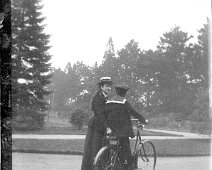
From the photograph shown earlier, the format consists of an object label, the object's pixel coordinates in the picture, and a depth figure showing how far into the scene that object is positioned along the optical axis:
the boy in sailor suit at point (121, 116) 5.42
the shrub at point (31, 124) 11.44
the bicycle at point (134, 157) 5.14
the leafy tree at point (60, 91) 11.68
